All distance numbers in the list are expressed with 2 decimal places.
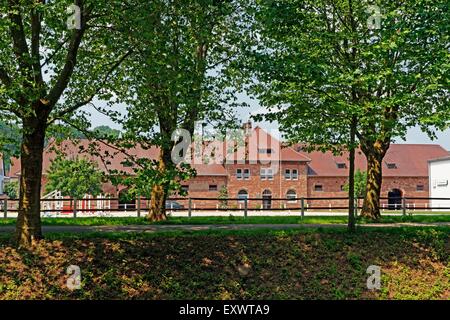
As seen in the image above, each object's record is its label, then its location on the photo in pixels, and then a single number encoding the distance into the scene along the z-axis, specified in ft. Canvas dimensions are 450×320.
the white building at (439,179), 184.14
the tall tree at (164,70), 45.42
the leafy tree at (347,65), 53.52
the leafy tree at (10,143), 50.65
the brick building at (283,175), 192.13
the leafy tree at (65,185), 151.53
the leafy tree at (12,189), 190.70
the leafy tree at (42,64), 44.21
